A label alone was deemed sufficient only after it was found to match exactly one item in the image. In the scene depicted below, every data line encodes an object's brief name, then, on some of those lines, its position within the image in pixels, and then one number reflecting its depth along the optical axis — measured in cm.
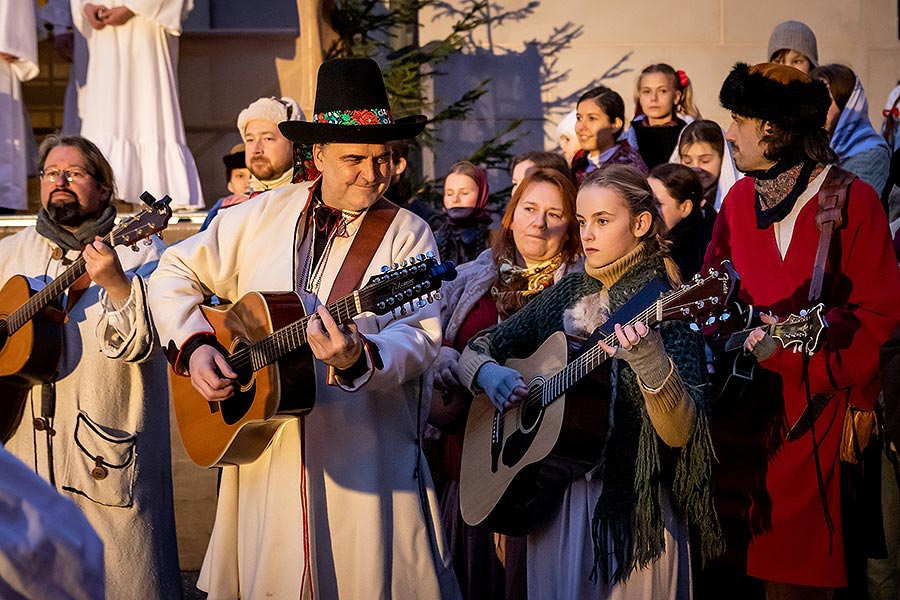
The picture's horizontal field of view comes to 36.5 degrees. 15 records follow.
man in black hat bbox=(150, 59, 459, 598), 441
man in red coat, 477
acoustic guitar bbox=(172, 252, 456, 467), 423
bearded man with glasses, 555
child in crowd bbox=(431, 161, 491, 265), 707
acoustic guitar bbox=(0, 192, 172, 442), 546
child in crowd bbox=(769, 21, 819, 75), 761
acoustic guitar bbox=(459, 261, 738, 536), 444
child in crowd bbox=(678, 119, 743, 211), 707
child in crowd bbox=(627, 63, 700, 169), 782
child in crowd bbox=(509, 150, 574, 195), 618
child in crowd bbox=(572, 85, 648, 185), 759
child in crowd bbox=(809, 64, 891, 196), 686
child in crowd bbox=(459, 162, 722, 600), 436
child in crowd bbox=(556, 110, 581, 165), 884
